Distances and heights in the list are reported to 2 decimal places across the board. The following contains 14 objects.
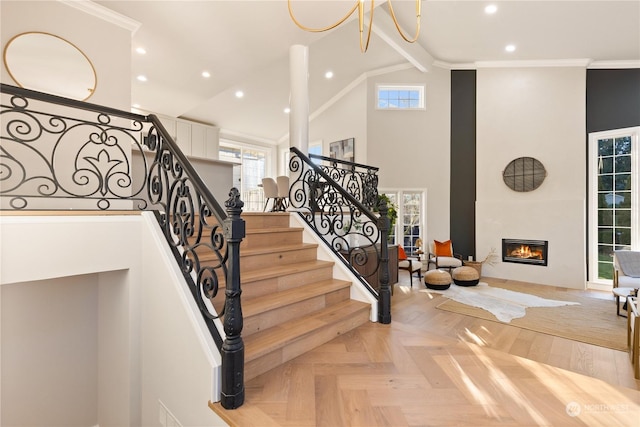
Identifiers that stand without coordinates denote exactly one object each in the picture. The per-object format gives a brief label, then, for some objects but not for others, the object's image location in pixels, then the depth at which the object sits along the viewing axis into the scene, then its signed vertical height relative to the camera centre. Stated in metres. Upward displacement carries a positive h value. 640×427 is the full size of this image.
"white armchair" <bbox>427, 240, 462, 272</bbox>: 6.63 -0.98
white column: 4.20 +1.72
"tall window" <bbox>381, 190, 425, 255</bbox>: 7.51 -0.09
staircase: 2.05 -0.69
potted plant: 5.41 +0.01
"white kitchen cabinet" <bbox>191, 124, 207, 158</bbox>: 7.63 +1.95
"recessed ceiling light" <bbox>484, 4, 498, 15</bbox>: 5.05 +3.57
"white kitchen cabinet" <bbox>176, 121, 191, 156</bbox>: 7.34 +2.00
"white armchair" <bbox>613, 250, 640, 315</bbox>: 4.72 -0.94
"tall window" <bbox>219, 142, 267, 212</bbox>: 8.79 +1.39
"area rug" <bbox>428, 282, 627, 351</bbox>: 3.69 -1.51
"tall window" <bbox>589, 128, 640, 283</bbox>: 5.66 +0.35
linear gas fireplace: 6.45 -0.83
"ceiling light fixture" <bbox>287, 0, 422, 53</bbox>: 2.06 +1.48
